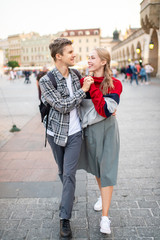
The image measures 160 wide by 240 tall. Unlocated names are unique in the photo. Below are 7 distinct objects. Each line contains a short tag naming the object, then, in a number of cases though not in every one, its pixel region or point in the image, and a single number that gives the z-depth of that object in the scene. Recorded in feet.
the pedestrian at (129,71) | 77.41
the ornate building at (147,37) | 69.36
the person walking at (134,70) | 70.80
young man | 7.77
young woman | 7.61
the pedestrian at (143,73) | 69.44
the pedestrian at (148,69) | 71.94
